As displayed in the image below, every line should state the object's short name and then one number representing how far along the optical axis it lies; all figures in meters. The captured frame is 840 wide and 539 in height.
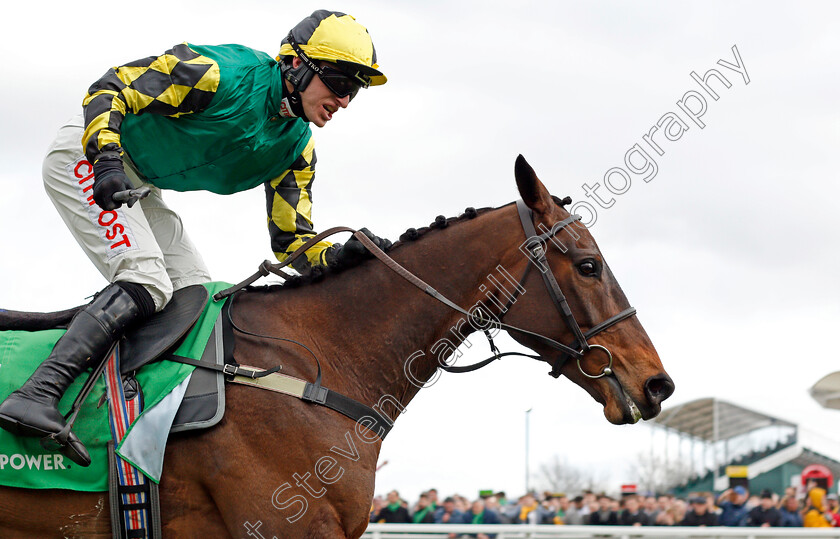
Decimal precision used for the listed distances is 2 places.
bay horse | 3.82
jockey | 3.85
